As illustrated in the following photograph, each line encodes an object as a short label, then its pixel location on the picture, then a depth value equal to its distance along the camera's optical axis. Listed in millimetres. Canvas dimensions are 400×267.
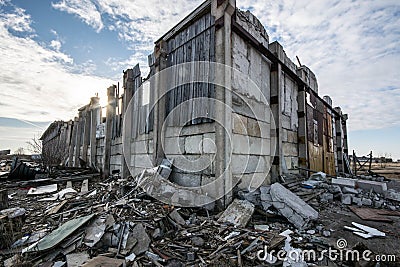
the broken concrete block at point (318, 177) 6520
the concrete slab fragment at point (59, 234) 2805
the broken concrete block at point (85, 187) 6223
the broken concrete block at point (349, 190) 5270
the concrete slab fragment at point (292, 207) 3586
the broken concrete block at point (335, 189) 5312
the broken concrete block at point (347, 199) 4945
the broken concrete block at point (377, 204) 4738
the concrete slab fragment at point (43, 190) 6583
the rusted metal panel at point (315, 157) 7929
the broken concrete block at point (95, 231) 2854
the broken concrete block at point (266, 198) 4062
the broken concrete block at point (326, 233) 3244
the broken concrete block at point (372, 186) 5352
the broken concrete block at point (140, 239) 2724
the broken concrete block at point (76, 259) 2512
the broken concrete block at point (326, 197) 5041
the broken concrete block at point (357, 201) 4880
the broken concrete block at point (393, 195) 5074
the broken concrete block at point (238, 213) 3512
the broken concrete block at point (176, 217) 3409
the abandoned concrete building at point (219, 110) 4355
